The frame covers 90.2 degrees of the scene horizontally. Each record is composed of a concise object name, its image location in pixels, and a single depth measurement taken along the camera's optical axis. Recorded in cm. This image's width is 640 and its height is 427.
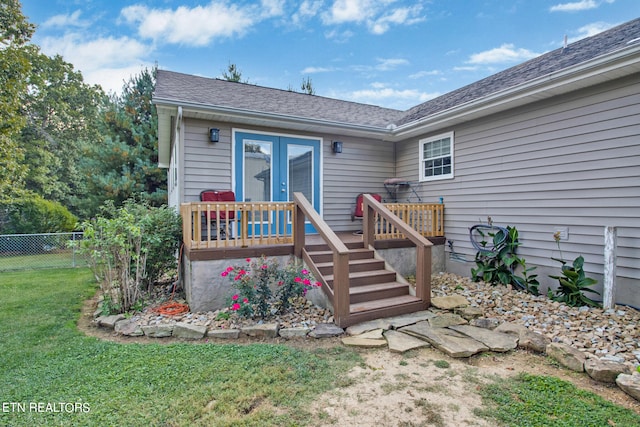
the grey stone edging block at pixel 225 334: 344
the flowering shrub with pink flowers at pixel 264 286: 375
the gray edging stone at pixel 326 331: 342
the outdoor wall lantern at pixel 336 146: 674
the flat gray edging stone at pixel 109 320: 381
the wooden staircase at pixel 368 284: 390
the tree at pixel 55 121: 1362
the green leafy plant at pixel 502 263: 482
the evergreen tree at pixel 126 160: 1153
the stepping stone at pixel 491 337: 306
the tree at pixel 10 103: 737
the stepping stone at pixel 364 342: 317
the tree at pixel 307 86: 2031
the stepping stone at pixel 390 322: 355
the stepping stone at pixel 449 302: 416
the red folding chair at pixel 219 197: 527
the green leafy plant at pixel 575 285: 403
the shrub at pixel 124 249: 417
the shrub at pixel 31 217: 1117
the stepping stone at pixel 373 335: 334
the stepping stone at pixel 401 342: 308
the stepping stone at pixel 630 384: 225
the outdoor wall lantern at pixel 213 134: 552
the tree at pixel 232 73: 1915
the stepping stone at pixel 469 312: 389
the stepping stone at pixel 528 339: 301
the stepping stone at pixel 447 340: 296
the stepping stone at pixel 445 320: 362
